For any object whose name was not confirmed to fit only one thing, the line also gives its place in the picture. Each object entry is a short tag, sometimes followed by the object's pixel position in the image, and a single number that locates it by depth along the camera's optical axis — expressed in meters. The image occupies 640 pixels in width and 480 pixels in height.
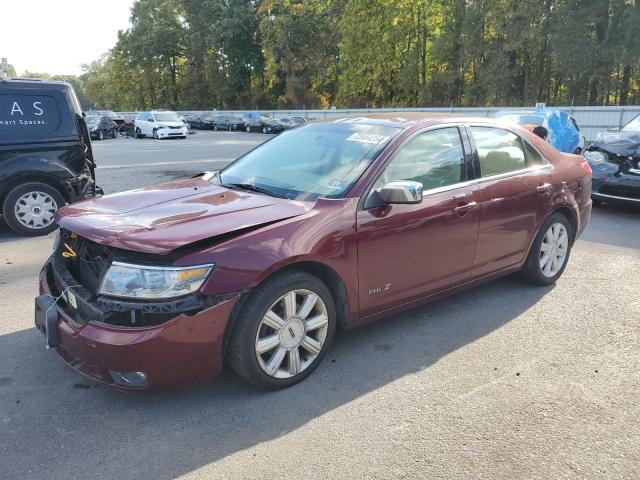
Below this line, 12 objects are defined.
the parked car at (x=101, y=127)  31.12
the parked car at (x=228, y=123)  43.43
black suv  6.98
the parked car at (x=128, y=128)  35.95
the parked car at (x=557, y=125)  12.17
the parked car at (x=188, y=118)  49.88
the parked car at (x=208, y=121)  46.31
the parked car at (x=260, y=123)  38.53
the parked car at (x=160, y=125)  30.41
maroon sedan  2.83
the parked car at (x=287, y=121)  36.62
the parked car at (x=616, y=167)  7.95
